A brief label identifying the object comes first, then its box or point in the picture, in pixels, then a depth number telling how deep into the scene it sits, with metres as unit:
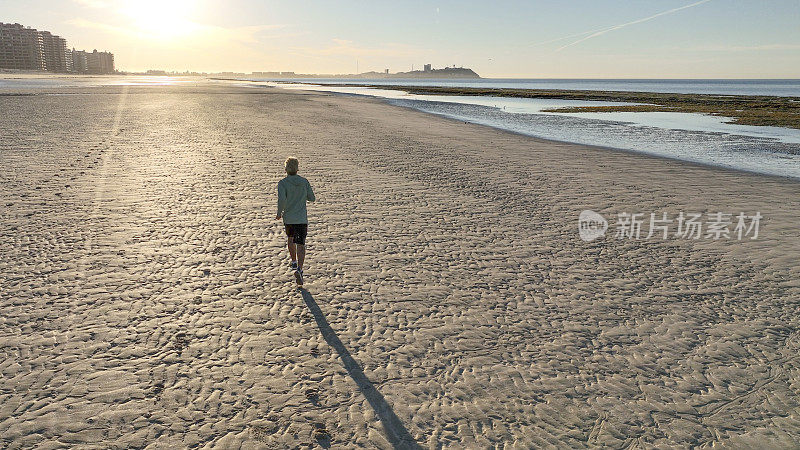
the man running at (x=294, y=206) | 6.16
